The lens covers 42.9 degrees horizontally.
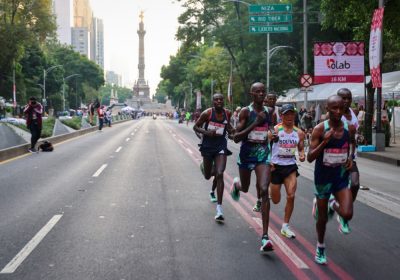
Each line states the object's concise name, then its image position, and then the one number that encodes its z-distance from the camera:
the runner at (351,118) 6.69
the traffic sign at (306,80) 23.09
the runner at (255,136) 6.33
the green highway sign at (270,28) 25.67
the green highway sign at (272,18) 25.38
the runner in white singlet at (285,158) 6.72
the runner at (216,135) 7.62
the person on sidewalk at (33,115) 18.14
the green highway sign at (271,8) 25.41
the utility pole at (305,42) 24.42
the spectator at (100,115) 38.09
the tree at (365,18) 18.39
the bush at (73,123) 32.44
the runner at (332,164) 5.29
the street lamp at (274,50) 40.09
